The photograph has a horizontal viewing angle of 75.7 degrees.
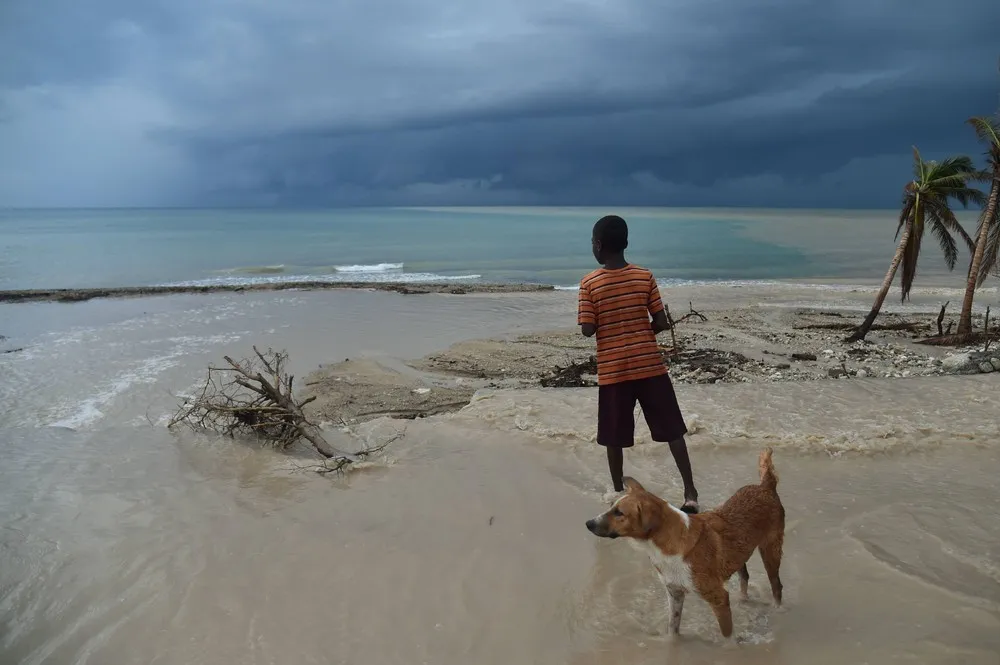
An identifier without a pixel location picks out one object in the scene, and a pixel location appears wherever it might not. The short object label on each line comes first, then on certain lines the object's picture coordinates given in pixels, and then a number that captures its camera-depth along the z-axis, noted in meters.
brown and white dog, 3.13
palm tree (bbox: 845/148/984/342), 14.32
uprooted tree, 6.50
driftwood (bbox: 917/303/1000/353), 13.75
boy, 4.35
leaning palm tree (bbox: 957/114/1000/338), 14.17
